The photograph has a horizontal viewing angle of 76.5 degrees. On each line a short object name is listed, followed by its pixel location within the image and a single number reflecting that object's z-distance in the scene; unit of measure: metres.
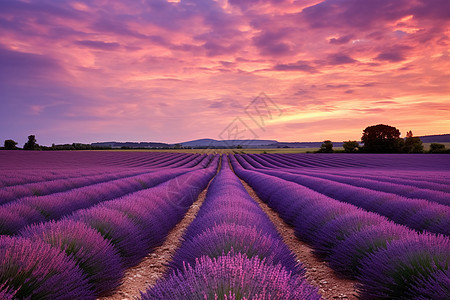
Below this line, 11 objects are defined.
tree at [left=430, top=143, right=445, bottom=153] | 47.88
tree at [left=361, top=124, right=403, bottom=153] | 49.41
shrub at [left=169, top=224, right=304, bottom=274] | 2.31
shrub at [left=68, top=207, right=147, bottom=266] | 3.43
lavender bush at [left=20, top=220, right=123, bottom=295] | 2.55
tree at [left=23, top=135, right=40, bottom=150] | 55.38
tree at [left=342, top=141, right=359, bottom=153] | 54.09
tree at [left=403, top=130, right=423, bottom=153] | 49.31
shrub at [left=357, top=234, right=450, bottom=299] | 2.10
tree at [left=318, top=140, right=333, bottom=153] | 55.49
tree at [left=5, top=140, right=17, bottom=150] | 51.69
